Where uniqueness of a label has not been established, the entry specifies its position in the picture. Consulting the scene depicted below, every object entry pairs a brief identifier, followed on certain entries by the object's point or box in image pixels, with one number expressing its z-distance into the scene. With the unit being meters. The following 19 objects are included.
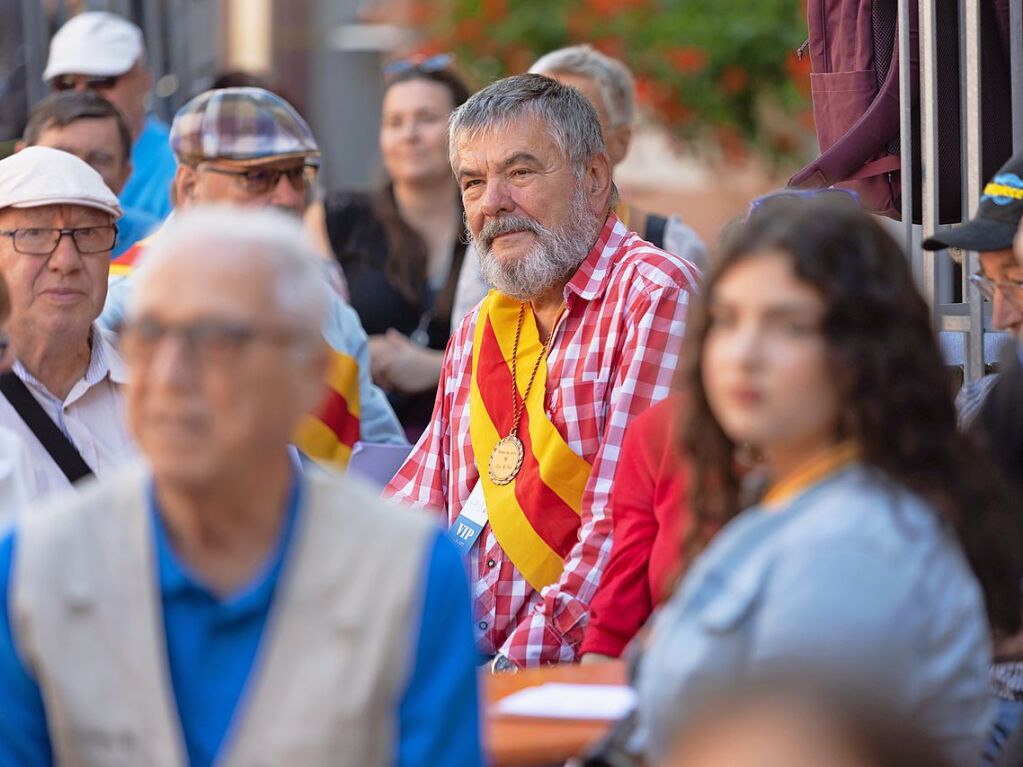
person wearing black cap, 6.46
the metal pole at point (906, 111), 8.65
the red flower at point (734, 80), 23.97
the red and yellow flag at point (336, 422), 9.77
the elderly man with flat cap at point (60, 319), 8.04
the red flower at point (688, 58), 23.03
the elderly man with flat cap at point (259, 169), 10.27
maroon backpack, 8.69
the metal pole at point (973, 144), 8.28
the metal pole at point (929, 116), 8.59
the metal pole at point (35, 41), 17.22
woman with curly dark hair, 4.40
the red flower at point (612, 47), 23.47
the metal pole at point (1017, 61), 8.03
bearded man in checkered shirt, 7.77
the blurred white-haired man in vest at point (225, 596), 4.47
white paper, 5.53
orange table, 5.19
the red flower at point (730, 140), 24.78
